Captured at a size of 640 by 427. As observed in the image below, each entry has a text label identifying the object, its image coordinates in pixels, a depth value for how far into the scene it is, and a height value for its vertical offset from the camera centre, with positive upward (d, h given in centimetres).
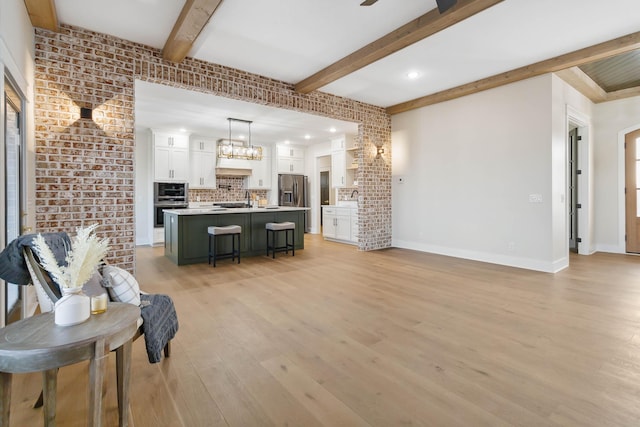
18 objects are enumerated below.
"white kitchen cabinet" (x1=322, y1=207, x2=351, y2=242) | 779 -36
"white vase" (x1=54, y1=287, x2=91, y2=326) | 135 -42
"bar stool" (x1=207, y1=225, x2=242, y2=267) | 530 -44
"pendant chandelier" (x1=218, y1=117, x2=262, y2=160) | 691 +146
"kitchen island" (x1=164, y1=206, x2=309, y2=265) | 541 -35
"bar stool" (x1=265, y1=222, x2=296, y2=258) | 602 -48
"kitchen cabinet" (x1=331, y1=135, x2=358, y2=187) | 826 +128
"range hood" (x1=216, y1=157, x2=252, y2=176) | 853 +120
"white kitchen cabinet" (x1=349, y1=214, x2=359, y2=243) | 756 -40
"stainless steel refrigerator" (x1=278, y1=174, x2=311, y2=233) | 958 +60
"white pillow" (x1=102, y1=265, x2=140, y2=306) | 181 -44
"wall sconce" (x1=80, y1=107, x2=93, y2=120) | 357 +112
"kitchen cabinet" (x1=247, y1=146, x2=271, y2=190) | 918 +109
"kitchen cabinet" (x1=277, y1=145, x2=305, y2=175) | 965 +159
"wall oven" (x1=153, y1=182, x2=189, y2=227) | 753 +33
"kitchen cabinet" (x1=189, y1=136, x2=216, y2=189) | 818 +126
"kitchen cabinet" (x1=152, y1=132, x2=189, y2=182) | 753 +133
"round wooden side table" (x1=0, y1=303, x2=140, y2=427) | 114 -52
